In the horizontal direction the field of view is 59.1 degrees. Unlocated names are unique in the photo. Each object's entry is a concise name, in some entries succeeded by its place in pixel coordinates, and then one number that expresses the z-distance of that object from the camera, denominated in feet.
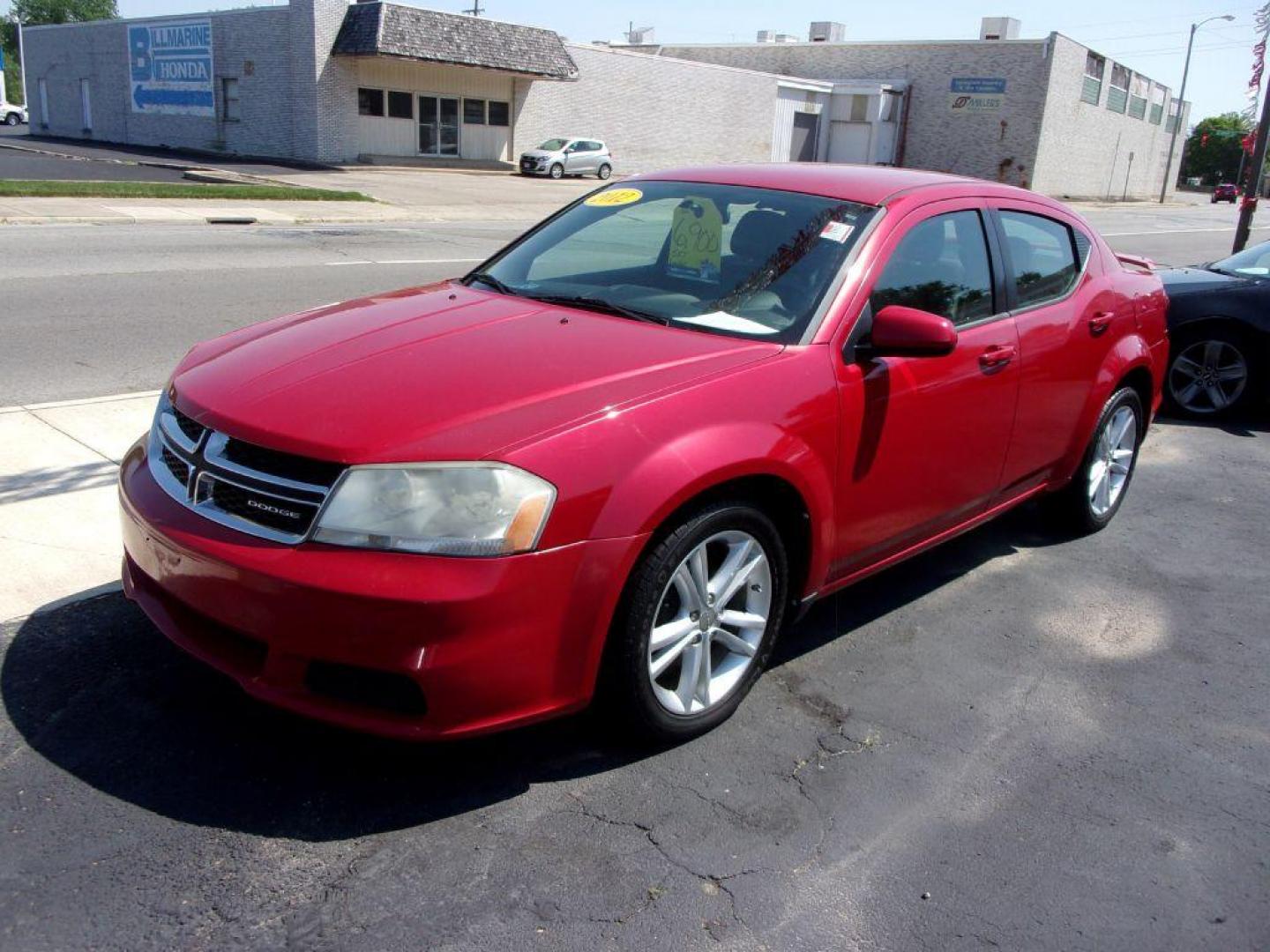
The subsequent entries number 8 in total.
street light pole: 200.64
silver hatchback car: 128.98
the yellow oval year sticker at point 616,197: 14.94
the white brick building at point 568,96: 121.70
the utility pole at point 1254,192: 52.75
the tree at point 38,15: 305.73
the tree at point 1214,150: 299.79
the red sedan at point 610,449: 9.13
